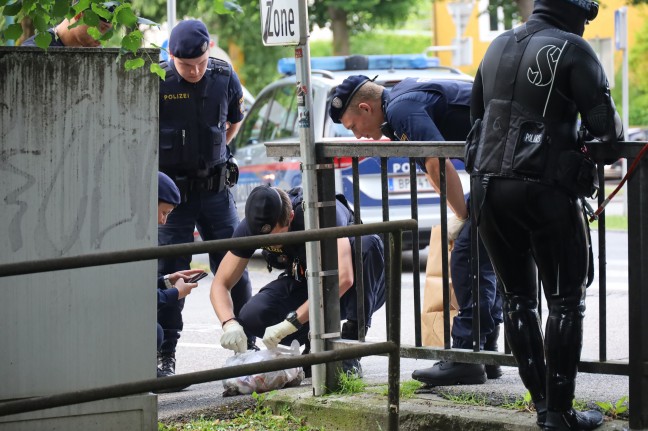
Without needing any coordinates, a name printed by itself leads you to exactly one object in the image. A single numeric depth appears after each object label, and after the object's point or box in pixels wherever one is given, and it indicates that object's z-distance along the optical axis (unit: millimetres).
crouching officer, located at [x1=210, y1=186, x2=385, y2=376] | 11096
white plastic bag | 11023
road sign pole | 9732
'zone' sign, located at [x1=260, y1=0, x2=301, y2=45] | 9724
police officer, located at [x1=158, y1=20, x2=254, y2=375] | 12292
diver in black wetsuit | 7996
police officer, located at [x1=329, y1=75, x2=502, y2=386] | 10155
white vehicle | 19376
